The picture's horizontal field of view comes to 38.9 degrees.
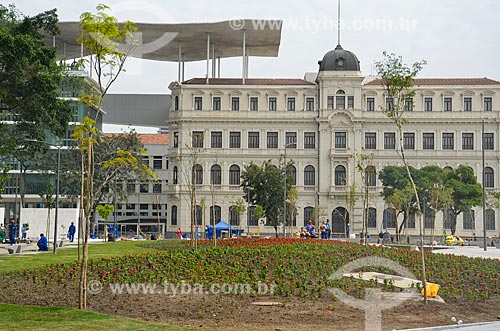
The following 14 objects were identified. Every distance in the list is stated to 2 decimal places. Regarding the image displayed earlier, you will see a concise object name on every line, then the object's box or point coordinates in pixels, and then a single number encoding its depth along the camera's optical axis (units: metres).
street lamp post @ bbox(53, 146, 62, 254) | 35.41
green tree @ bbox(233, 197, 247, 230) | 68.50
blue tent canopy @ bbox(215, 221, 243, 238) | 61.02
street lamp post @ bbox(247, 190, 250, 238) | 74.68
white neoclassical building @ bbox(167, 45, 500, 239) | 75.12
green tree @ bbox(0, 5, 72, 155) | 31.50
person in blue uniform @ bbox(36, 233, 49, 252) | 34.84
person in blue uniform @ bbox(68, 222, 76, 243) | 47.46
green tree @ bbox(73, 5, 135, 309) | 15.15
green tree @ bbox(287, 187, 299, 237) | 64.38
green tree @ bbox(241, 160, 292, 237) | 60.59
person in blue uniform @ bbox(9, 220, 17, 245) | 43.91
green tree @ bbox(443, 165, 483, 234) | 68.25
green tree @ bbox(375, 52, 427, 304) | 19.88
